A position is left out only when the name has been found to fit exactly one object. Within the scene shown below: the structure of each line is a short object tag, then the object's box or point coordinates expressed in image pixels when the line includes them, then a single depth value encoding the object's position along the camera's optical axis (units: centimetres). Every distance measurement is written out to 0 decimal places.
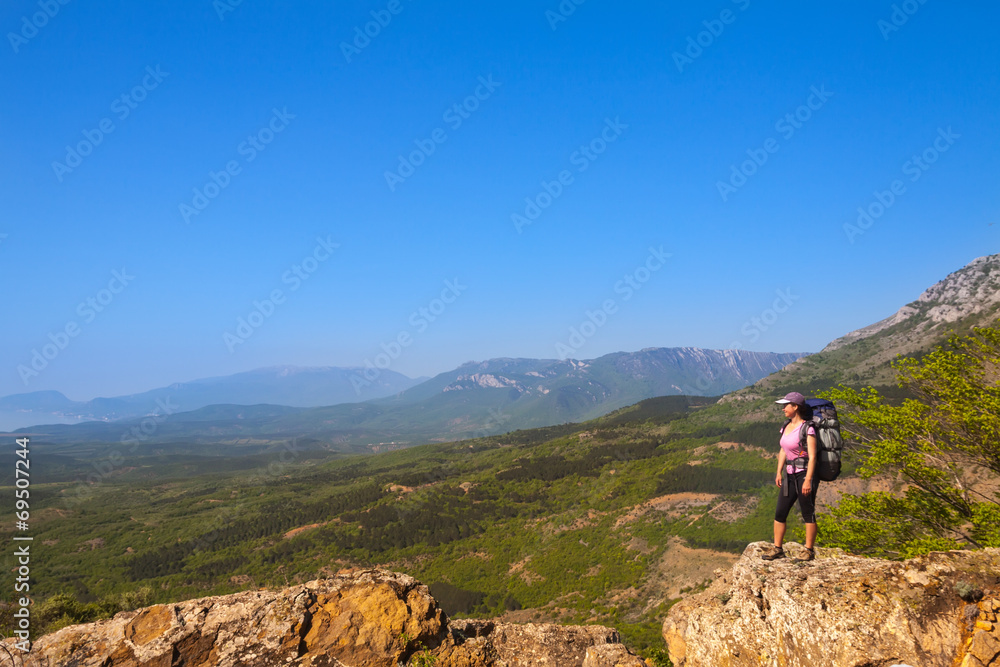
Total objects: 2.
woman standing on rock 805
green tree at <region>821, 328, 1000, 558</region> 1262
